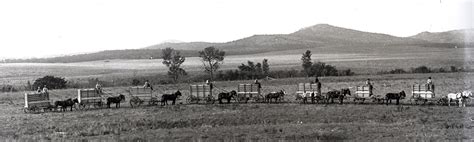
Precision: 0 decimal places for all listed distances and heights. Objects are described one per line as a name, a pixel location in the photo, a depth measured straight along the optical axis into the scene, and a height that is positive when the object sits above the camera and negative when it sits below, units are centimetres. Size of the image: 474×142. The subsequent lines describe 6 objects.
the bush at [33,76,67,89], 7489 -264
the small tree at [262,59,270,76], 8935 -121
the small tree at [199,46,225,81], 9475 +110
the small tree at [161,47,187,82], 8638 -4
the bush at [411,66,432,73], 8258 -173
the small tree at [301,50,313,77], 8764 -63
